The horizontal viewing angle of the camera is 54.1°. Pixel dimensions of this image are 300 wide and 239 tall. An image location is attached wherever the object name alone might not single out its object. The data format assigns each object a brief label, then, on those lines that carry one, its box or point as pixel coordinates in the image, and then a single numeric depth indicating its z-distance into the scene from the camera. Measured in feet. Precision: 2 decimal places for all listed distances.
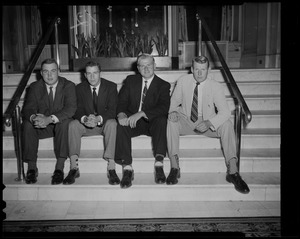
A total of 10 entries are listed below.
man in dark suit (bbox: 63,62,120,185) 9.10
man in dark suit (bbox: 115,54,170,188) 9.00
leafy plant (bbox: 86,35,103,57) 15.56
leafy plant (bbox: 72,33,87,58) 15.49
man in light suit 8.87
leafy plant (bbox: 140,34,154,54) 15.81
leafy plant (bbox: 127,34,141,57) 16.03
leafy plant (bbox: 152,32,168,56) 16.06
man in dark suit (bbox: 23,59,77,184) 9.06
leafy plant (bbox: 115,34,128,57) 15.78
